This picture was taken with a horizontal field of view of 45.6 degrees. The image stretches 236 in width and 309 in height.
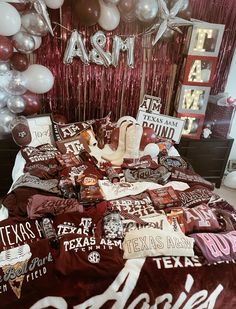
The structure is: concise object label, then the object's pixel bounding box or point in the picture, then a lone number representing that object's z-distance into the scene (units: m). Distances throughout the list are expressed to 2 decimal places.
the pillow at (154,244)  1.30
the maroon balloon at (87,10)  2.22
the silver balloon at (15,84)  2.28
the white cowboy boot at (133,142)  2.37
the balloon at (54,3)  2.20
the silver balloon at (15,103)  2.35
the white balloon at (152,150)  2.36
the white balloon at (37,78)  2.36
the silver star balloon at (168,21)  2.35
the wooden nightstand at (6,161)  2.51
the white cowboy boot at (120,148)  2.37
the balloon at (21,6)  2.12
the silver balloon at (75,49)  2.48
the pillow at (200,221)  1.51
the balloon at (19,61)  2.27
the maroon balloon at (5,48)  2.08
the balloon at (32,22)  2.15
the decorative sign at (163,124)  2.81
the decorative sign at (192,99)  2.77
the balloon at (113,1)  2.27
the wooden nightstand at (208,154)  2.92
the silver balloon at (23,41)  2.19
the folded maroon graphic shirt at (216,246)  1.32
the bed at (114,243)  1.19
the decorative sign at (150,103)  2.90
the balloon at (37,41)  2.34
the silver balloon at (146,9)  2.31
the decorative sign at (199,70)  2.65
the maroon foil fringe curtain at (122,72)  2.60
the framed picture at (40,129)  2.49
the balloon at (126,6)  2.31
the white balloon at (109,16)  2.32
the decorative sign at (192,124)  2.87
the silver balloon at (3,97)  2.33
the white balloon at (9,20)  1.99
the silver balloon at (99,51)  2.53
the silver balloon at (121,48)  2.59
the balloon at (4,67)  2.21
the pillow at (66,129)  2.53
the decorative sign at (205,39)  2.55
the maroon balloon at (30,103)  2.43
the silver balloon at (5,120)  2.39
